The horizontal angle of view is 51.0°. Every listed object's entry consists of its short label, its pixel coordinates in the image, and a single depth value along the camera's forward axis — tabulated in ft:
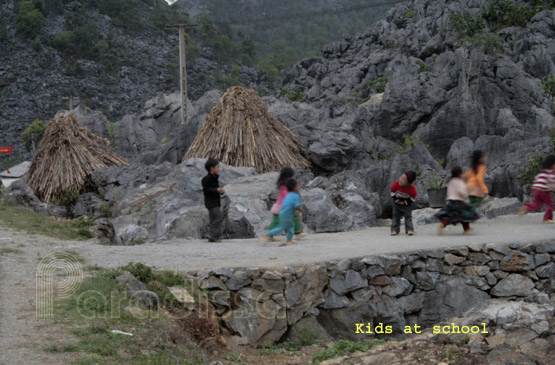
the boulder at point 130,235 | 33.17
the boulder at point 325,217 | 34.94
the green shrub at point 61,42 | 200.75
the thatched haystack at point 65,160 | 51.83
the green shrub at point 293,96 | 127.54
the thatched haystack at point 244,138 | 50.19
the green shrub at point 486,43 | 92.22
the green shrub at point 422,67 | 116.07
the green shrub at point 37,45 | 198.18
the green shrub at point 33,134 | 142.72
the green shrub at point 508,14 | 134.41
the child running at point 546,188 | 32.32
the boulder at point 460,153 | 59.72
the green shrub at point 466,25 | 116.98
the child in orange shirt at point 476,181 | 31.96
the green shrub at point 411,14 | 172.31
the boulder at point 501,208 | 37.68
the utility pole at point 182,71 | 77.10
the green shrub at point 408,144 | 58.27
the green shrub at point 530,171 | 44.78
